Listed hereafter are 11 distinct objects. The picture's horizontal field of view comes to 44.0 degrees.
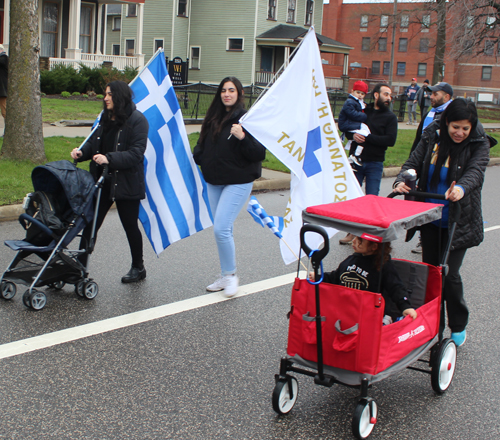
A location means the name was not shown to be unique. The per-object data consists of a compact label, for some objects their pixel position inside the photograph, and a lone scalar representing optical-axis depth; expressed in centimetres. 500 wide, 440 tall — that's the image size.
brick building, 6397
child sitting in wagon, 355
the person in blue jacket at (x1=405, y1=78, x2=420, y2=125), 2545
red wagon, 321
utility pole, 4143
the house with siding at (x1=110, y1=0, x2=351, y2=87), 4012
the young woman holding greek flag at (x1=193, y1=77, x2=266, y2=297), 536
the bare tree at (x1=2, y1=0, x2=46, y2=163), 1009
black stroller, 490
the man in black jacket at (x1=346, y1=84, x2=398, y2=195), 768
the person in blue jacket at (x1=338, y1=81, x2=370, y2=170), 778
